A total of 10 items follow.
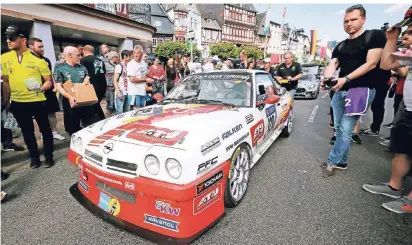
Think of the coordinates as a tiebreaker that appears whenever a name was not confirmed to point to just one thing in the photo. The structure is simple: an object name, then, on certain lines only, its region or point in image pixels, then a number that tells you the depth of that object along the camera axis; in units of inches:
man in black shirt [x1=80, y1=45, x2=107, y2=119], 179.0
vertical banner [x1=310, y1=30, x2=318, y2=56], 1683.1
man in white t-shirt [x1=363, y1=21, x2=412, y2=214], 86.0
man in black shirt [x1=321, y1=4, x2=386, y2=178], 99.9
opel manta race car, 65.2
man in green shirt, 135.3
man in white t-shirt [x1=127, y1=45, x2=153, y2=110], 182.2
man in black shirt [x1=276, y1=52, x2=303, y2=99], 227.5
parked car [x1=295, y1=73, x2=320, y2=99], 399.9
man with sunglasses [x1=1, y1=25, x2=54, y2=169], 114.6
